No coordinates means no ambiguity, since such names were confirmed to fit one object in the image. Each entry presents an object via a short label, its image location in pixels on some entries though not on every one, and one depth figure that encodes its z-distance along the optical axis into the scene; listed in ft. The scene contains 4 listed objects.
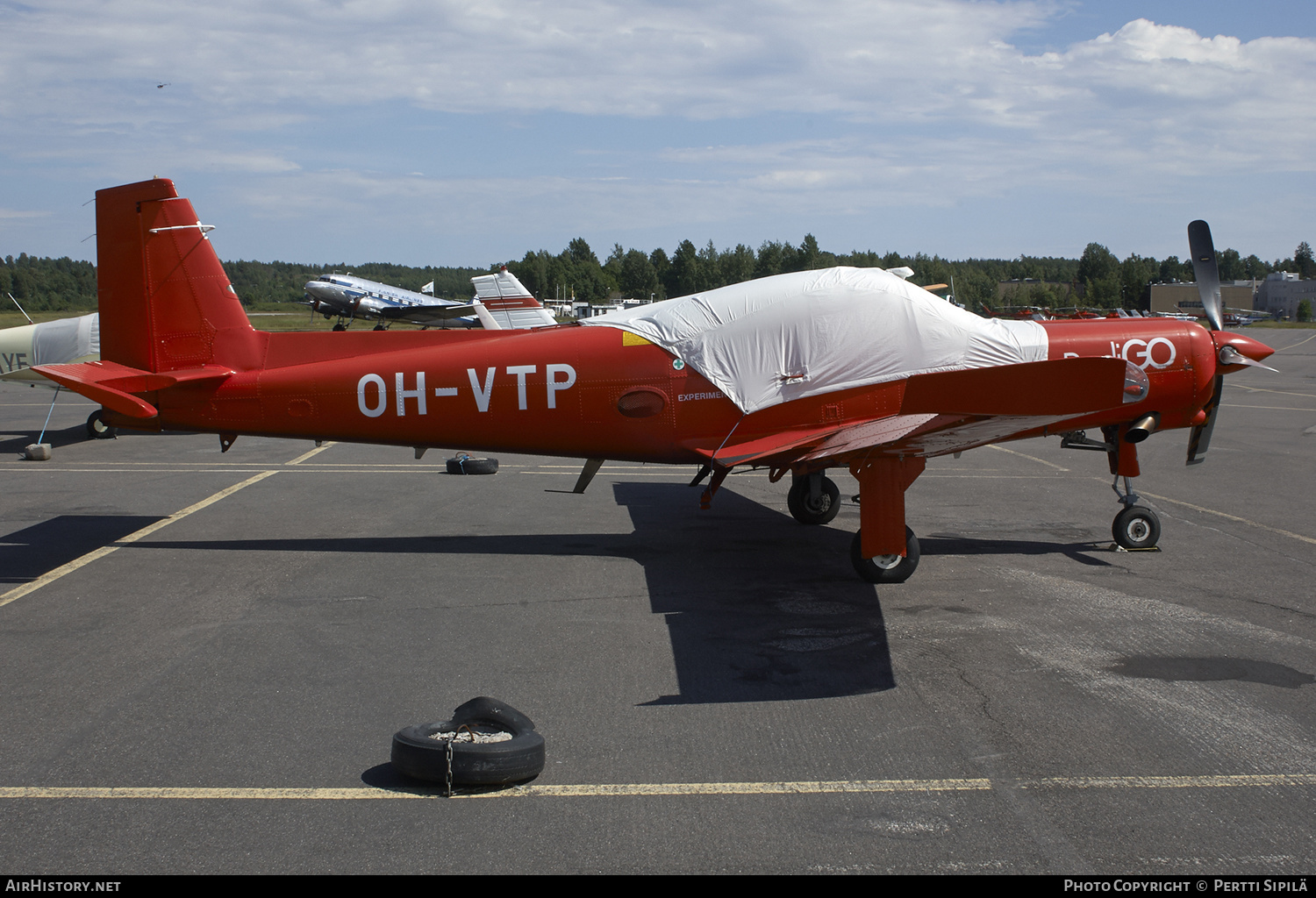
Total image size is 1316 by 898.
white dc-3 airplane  168.25
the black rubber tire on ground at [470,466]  46.78
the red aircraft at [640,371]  29.01
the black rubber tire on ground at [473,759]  14.97
